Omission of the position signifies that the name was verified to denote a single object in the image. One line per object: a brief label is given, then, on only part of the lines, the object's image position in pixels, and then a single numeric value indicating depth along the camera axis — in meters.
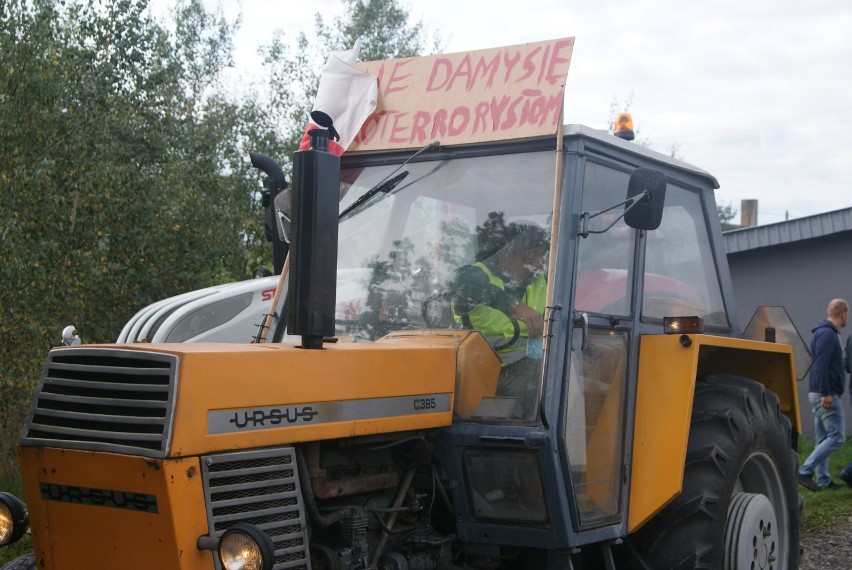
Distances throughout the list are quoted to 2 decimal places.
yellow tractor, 3.18
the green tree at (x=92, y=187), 8.38
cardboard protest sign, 4.28
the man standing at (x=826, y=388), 9.26
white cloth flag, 4.71
